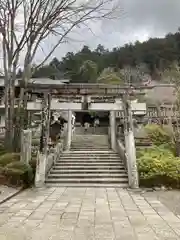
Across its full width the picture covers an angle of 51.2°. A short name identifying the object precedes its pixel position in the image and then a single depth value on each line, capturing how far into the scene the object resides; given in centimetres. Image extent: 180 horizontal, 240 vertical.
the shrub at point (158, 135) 1245
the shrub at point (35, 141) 1142
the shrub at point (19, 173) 707
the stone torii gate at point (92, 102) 798
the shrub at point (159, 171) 714
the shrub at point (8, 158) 799
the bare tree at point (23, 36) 945
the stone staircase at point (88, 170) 769
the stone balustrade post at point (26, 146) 789
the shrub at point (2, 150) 958
